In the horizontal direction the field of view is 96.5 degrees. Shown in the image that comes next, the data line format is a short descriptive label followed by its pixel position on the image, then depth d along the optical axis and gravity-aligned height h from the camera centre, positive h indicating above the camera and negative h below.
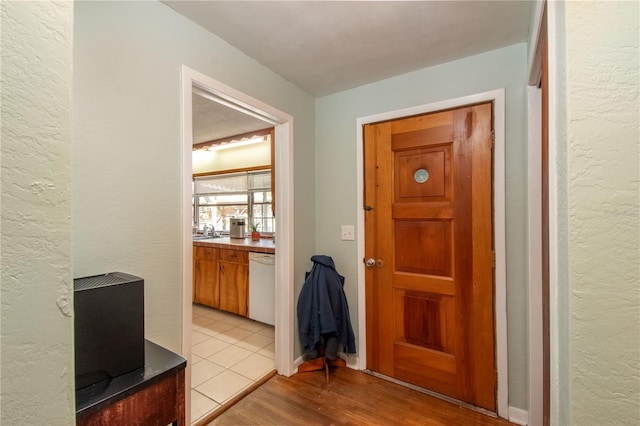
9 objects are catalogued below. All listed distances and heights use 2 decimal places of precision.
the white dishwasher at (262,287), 3.02 -0.81
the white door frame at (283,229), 2.11 -0.13
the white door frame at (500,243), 1.77 -0.20
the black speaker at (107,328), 0.85 -0.36
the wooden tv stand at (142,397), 0.79 -0.55
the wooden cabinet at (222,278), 3.29 -0.81
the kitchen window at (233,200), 4.16 +0.20
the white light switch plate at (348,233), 2.31 -0.17
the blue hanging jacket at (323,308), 2.12 -0.73
